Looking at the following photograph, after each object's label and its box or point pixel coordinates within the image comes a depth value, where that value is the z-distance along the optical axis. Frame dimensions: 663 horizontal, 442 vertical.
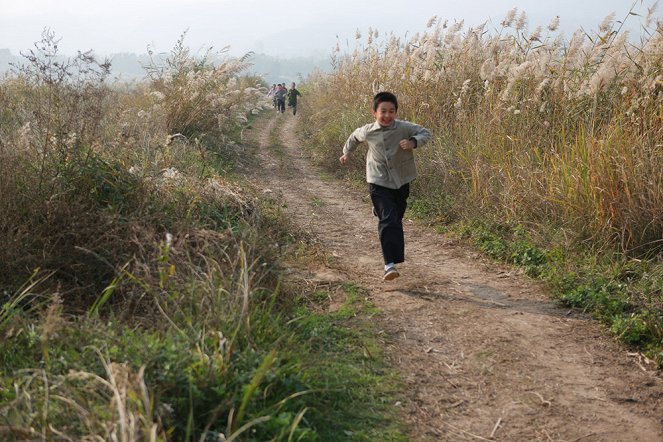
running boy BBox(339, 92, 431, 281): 5.50
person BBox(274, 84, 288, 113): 24.79
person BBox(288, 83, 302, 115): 24.53
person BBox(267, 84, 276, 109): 25.44
